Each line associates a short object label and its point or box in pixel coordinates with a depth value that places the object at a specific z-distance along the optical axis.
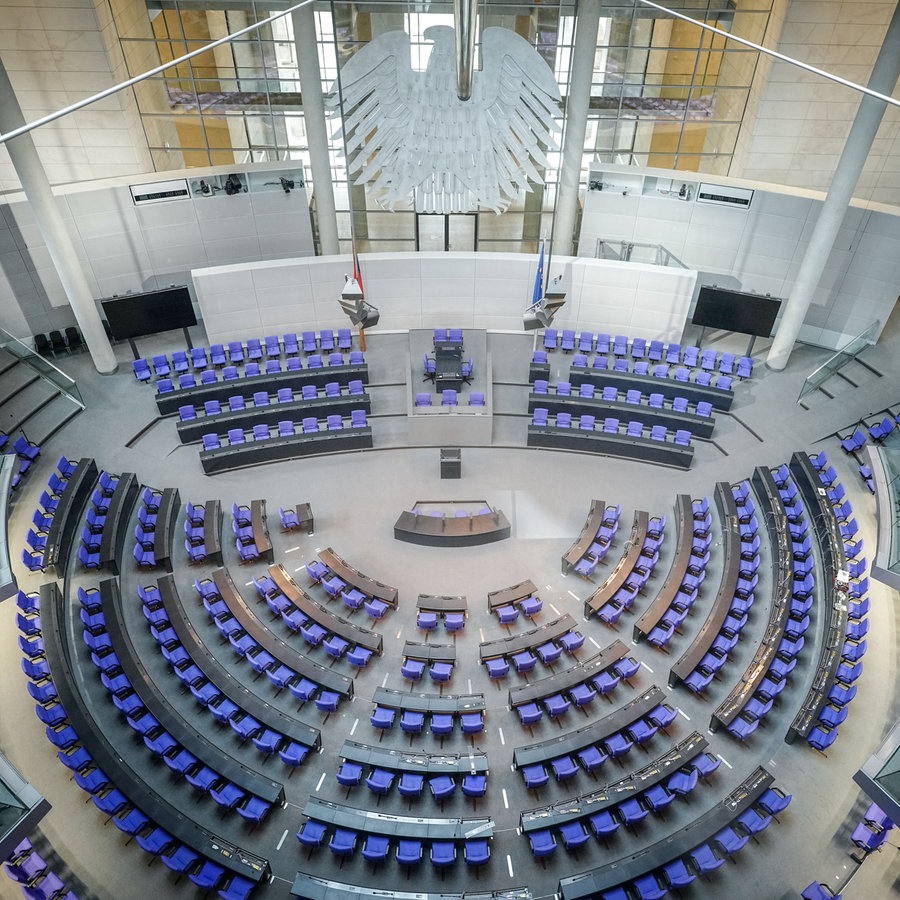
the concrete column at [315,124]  18.23
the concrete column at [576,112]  18.55
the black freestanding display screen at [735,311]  19.39
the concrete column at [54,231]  16.00
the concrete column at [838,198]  15.91
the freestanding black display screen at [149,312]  18.70
